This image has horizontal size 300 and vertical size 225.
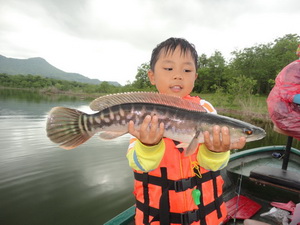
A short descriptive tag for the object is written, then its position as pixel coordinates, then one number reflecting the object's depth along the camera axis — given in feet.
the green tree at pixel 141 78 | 207.72
